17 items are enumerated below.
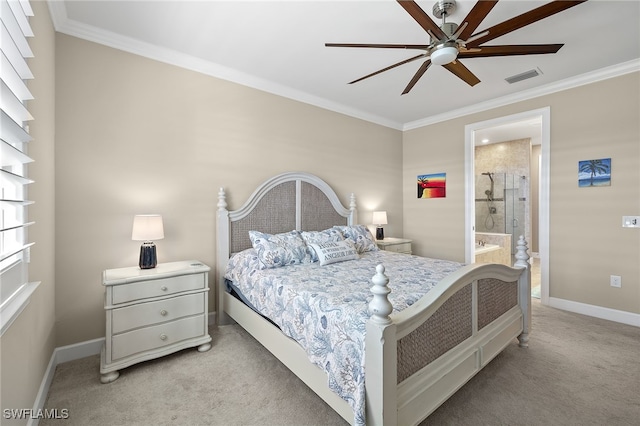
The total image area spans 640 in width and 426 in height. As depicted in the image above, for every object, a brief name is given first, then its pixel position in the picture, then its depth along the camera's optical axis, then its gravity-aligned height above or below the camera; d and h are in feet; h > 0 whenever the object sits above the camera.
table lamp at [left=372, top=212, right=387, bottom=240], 13.66 -0.29
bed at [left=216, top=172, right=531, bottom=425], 4.23 -2.05
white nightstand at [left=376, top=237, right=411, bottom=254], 13.16 -1.56
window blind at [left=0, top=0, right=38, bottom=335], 3.61 +0.77
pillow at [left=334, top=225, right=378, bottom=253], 10.94 -0.99
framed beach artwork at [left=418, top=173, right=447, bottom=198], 14.60 +1.37
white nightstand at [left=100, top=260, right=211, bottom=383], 6.57 -2.49
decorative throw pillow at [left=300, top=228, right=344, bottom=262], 9.18 -0.87
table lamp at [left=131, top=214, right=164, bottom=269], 7.46 -0.54
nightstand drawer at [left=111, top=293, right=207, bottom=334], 6.66 -2.46
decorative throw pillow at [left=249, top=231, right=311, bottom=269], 8.29 -1.11
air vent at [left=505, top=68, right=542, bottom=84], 10.09 +4.91
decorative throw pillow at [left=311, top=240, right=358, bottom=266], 8.76 -1.26
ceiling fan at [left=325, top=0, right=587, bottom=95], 5.06 +3.57
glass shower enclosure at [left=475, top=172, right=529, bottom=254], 20.58 +0.56
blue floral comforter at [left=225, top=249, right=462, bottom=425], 4.58 -1.77
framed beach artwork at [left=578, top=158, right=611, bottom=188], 10.17 +1.39
